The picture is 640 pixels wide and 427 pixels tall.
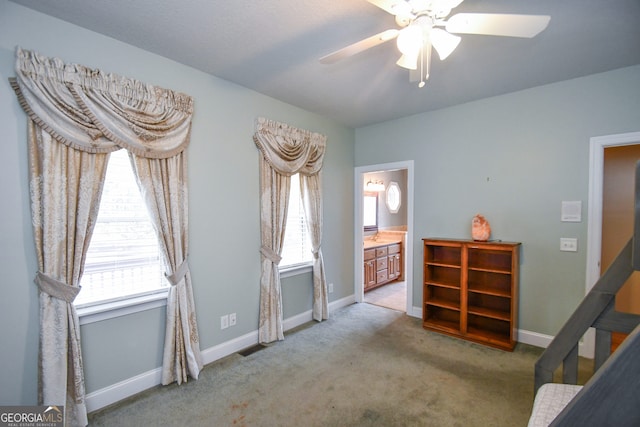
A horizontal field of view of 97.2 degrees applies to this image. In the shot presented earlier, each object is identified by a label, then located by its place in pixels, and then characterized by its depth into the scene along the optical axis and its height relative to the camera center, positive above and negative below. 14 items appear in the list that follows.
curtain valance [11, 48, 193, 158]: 1.71 +0.68
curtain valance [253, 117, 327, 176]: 3.00 +0.68
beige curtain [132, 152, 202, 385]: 2.22 -0.34
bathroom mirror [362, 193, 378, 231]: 5.63 -0.10
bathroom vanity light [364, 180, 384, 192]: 5.66 +0.42
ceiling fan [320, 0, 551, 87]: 1.33 +0.90
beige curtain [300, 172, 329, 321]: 3.52 -0.30
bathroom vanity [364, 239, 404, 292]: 4.82 -1.02
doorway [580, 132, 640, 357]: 2.53 +0.05
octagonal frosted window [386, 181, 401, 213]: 6.15 +0.21
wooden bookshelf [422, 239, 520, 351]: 2.90 -0.92
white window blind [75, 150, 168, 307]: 2.05 -0.31
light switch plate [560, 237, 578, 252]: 2.73 -0.36
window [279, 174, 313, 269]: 3.44 -0.36
